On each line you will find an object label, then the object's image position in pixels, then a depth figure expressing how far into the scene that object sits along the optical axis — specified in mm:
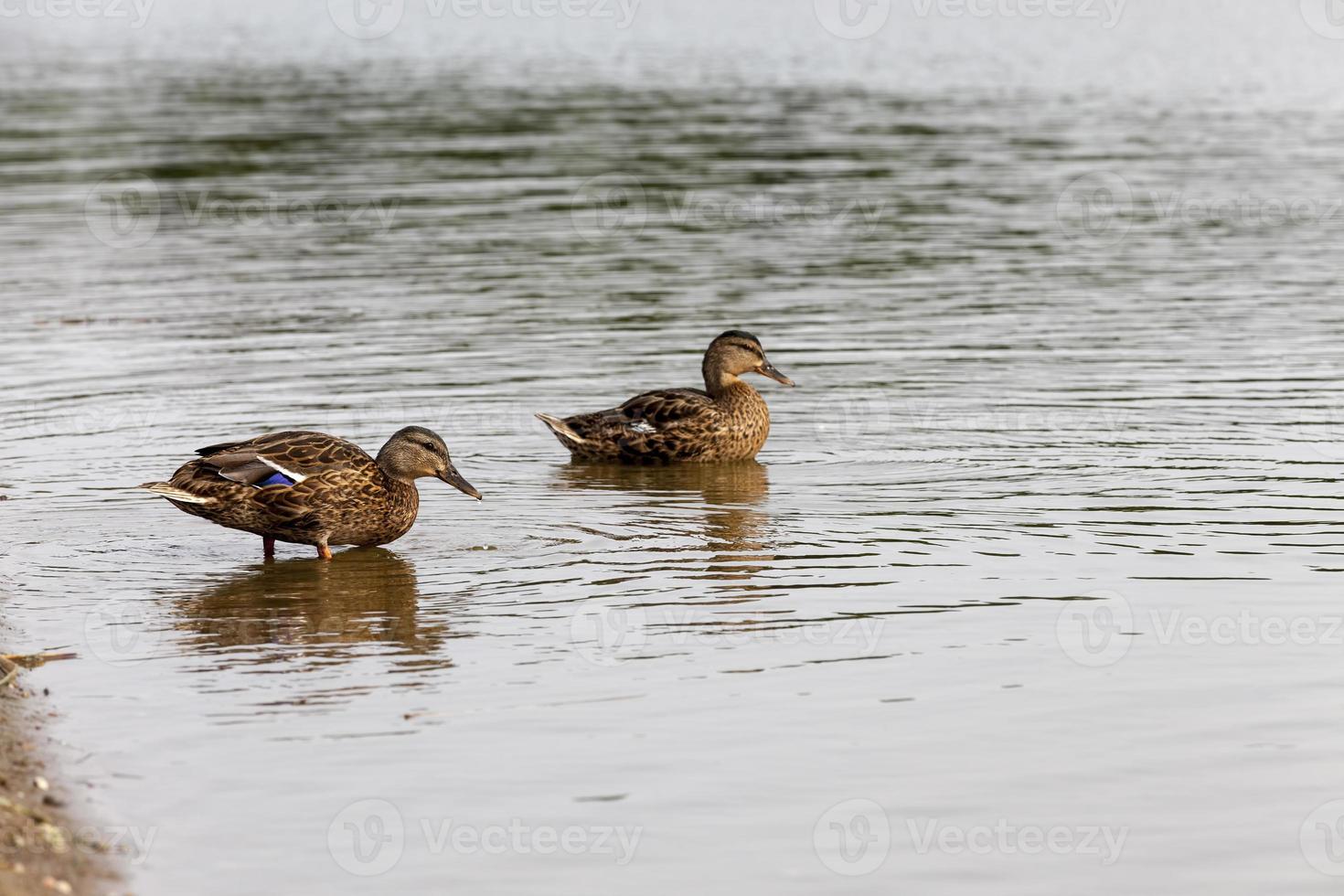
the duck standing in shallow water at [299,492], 12070
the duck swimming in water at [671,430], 15383
